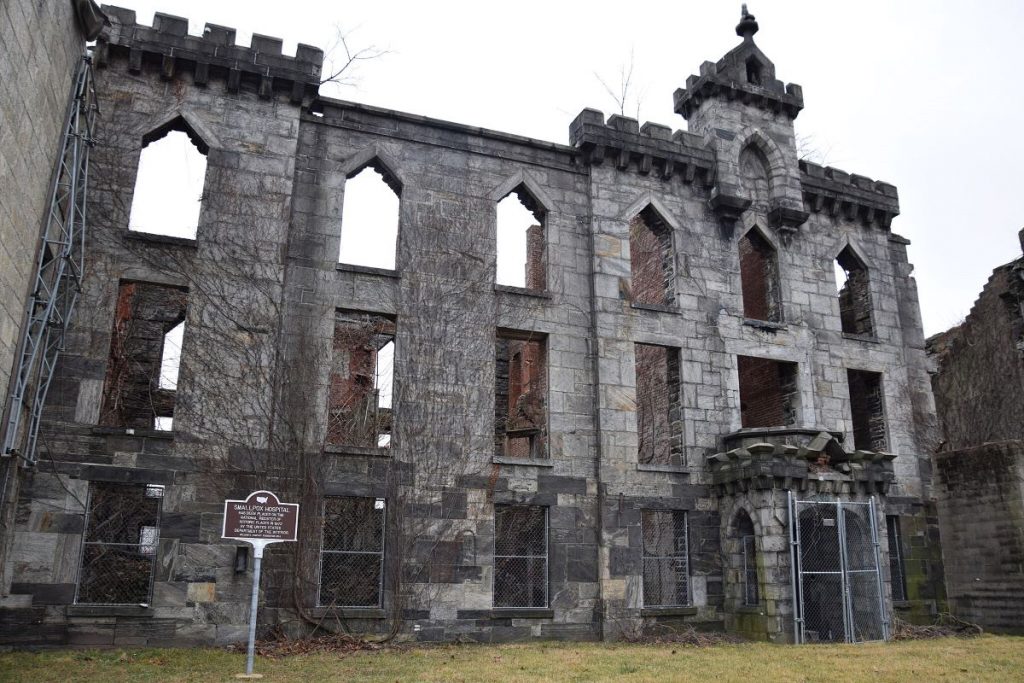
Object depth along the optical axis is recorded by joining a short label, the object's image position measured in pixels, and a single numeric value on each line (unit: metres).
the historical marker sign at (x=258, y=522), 11.17
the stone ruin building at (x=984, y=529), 17.95
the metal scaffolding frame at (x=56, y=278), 12.62
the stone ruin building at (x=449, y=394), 13.95
